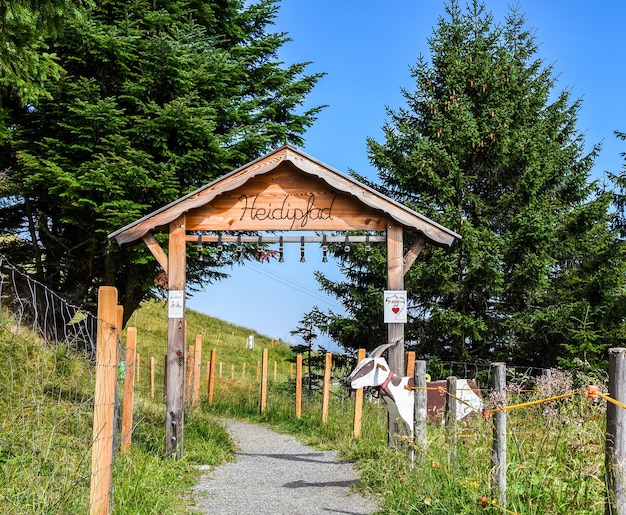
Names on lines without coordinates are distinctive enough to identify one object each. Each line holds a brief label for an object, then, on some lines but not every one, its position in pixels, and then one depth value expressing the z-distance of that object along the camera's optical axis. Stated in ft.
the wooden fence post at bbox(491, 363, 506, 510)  16.38
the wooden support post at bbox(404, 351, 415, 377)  38.81
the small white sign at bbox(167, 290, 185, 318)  31.12
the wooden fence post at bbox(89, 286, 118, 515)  17.33
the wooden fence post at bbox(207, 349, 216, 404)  56.30
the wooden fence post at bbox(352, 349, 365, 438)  36.12
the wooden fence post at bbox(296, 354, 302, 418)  46.85
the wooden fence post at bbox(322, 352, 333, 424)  42.39
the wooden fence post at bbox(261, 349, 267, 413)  49.65
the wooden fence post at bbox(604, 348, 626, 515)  13.16
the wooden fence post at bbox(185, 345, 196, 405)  52.67
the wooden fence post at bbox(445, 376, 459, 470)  20.08
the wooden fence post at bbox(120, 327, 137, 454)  27.66
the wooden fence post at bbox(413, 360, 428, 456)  24.26
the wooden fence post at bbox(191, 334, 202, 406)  55.47
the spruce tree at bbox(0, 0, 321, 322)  47.70
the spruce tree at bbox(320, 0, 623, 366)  52.24
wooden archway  31.37
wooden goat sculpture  23.50
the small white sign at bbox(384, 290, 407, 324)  31.50
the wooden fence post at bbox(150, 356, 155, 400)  54.64
